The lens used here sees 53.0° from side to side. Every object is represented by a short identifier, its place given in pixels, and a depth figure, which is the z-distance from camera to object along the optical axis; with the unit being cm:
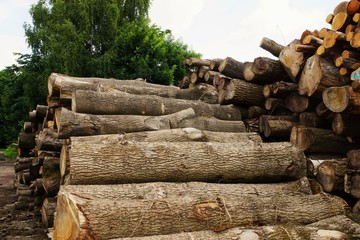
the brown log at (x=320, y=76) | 438
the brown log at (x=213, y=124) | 557
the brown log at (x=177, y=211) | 309
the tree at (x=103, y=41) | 1521
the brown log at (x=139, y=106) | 530
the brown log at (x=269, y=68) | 550
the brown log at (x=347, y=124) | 444
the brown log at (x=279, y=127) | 534
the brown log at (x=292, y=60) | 495
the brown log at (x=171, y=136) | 453
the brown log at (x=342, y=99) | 402
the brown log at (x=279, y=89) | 523
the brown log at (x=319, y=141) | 480
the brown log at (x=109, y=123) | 477
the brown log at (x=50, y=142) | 598
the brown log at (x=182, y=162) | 384
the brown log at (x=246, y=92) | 592
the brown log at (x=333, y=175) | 425
